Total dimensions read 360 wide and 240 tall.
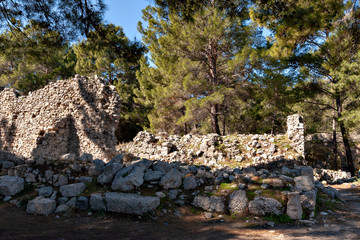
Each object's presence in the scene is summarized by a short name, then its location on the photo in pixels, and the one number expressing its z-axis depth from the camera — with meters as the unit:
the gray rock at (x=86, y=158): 5.28
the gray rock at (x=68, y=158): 5.01
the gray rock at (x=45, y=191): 4.07
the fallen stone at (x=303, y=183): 3.97
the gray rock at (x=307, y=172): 4.80
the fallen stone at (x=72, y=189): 4.04
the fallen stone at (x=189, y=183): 4.33
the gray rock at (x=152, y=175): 4.32
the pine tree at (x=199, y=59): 12.11
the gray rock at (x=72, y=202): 3.80
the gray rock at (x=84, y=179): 4.48
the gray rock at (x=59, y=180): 4.39
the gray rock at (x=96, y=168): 4.77
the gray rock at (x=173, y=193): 4.05
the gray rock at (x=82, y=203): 3.76
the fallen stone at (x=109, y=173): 4.39
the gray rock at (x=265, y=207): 3.57
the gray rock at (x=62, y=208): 3.69
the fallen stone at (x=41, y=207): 3.62
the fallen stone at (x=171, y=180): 4.25
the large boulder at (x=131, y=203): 3.52
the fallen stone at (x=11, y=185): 4.19
